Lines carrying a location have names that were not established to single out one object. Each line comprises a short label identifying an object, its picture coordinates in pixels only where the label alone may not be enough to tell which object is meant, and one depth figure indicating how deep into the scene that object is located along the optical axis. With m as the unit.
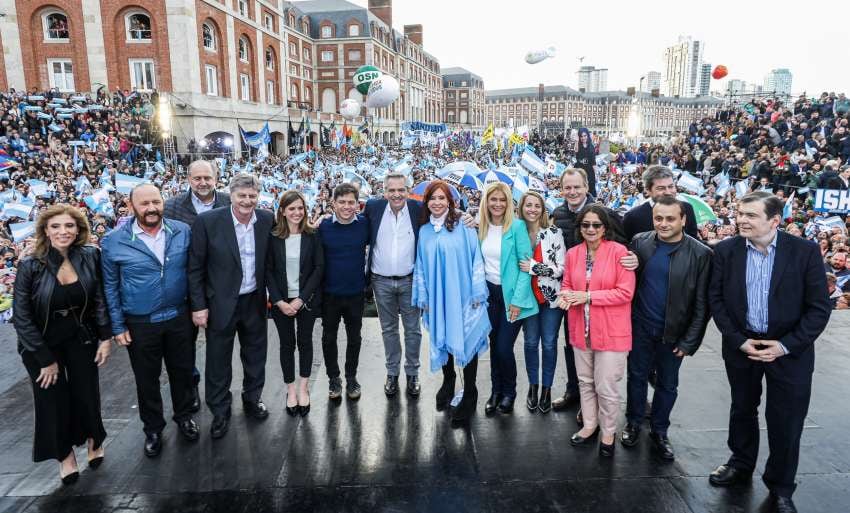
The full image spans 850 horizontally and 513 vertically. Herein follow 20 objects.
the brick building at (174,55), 24.94
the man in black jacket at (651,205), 3.87
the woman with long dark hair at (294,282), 3.74
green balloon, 18.03
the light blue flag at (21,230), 8.66
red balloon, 27.67
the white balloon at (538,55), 26.58
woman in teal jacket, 3.65
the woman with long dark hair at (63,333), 2.90
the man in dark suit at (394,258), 3.94
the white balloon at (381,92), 17.78
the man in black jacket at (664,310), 3.13
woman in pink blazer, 3.25
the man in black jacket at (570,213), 3.93
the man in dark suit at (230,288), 3.52
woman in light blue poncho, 3.72
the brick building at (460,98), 92.75
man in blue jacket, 3.21
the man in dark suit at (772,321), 2.73
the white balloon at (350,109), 26.81
